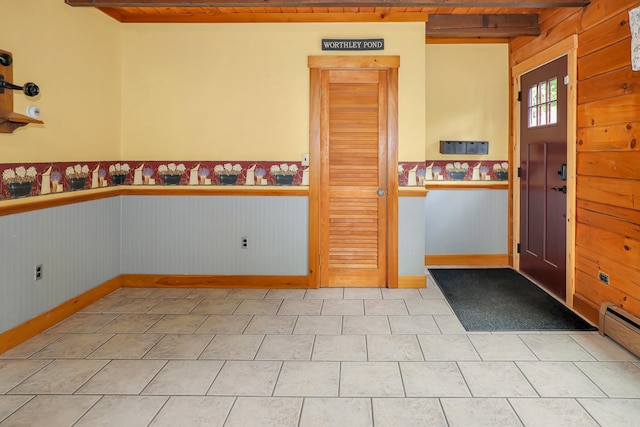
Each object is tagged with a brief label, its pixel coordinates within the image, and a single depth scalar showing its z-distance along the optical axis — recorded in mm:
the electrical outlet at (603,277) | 3465
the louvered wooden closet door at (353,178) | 4523
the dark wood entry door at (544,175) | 4207
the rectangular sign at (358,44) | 4434
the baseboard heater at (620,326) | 2977
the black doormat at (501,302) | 3545
